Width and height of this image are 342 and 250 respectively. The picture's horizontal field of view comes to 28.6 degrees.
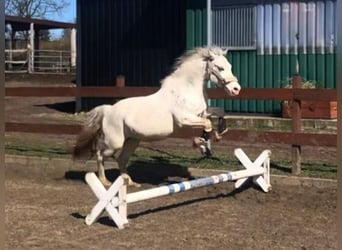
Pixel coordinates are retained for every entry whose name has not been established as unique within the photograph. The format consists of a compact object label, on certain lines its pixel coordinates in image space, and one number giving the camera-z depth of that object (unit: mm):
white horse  6898
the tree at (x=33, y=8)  50312
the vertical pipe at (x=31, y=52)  35281
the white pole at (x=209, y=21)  14172
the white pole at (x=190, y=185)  5617
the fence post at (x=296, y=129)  8102
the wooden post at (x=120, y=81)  10125
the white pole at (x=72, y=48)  40344
